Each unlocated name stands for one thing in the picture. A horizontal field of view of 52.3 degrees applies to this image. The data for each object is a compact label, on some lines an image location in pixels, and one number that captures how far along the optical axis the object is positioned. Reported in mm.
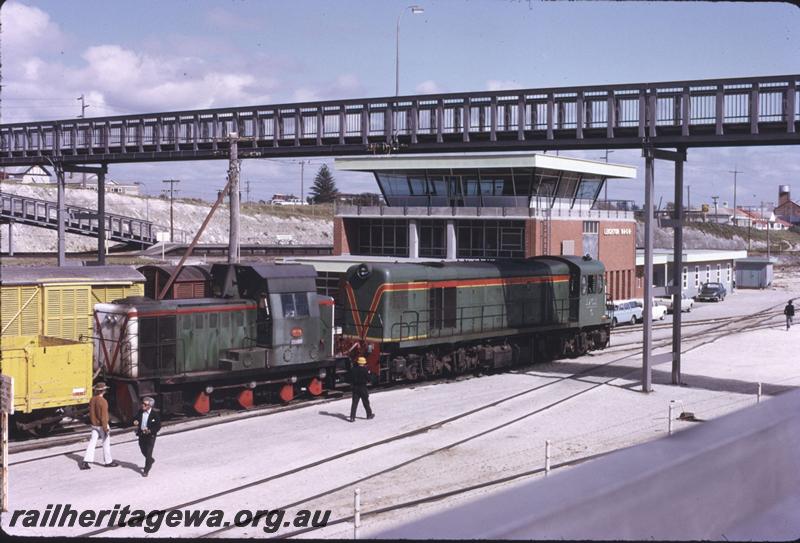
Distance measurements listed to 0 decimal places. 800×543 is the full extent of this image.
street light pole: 39912
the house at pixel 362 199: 51562
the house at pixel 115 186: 120700
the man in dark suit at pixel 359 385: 19488
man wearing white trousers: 15242
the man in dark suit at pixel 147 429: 14680
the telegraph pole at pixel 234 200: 26031
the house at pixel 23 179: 115412
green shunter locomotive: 19125
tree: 154500
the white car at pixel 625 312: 45022
